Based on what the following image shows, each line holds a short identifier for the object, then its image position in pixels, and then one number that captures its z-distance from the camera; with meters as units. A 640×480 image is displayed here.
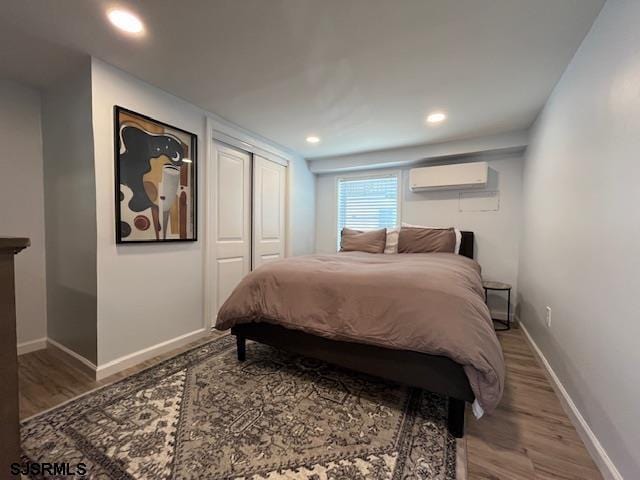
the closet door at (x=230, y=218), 2.85
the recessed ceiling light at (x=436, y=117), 2.61
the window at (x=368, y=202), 4.03
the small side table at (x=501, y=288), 2.97
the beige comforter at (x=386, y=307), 1.28
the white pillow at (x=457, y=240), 3.23
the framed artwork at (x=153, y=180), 1.98
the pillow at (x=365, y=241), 3.42
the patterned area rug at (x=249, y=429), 1.16
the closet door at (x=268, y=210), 3.36
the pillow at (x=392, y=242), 3.42
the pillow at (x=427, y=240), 3.19
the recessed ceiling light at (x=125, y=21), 1.44
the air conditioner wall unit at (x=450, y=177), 3.22
